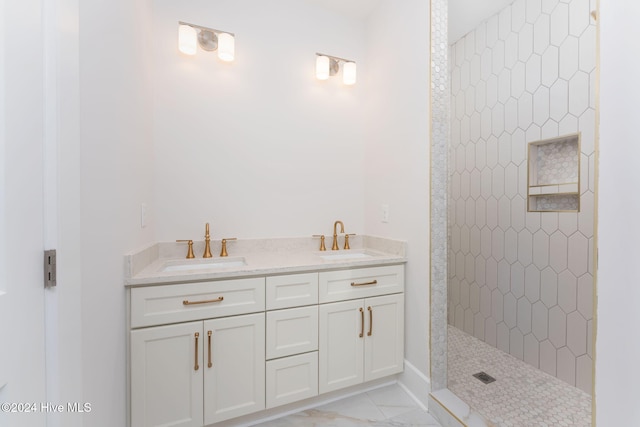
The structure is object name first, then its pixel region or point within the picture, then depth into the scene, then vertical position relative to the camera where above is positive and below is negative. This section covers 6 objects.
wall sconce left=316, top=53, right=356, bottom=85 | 2.03 +1.12
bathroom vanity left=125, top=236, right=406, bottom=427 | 1.22 -0.65
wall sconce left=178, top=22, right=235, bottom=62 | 1.67 +1.11
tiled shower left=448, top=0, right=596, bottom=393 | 1.63 +0.16
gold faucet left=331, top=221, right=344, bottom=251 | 2.05 -0.25
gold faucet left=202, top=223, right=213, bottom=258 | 1.72 -0.26
